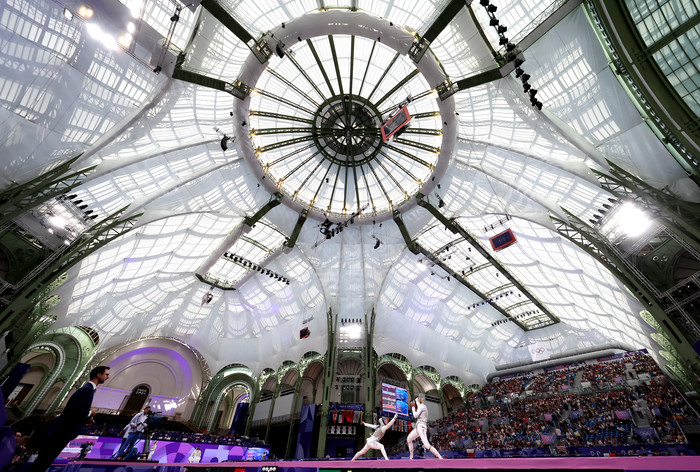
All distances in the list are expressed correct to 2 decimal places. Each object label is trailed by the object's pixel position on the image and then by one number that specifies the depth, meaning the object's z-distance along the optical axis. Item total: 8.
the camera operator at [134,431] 11.07
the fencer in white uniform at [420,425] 9.30
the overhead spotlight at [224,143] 21.16
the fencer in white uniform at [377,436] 10.35
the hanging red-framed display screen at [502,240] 24.60
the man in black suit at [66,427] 4.68
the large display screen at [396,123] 18.72
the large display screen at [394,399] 34.16
